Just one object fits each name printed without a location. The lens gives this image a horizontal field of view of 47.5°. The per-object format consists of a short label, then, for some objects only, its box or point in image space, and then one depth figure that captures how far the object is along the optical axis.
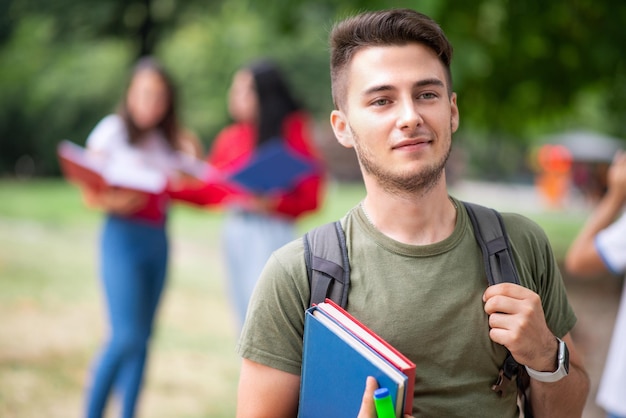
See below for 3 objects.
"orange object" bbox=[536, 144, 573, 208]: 26.14
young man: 1.63
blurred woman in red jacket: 4.41
